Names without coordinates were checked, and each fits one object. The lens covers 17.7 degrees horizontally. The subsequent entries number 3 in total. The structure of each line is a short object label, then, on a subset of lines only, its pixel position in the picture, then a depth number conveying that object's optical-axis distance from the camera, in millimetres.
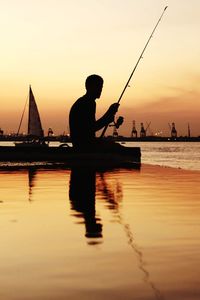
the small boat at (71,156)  18031
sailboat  89312
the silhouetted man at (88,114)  15430
